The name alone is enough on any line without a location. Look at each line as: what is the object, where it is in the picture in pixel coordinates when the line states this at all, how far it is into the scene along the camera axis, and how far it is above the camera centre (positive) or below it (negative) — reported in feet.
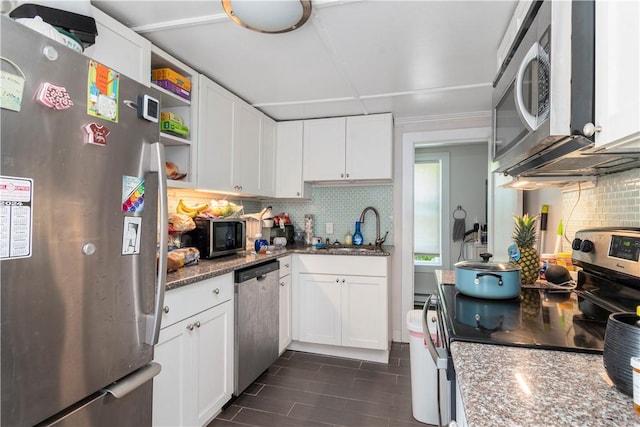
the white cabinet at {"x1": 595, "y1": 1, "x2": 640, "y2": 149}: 2.24 +1.04
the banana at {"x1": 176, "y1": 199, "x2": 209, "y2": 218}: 7.29 +0.06
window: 15.39 +0.32
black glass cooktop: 2.89 -1.11
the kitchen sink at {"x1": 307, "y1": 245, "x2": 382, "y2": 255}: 9.40 -1.10
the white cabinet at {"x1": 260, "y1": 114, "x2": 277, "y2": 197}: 10.02 +1.72
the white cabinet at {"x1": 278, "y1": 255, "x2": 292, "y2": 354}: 8.99 -2.58
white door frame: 10.48 +0.61
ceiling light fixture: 4.63 +2.92
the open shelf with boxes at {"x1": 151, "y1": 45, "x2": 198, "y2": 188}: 6.40 +2.18
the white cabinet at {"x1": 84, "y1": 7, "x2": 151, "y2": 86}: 4.90 +2.59
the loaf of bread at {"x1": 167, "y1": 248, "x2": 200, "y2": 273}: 5.85 -0.86
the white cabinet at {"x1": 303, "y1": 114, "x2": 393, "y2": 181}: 10.02 +2.04
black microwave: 7.36 -0.57
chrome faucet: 10.87 -0.29
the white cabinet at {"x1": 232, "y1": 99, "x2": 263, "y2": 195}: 8.56 +1.78
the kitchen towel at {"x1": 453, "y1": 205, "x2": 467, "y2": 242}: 14.90 -0.45
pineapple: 5.43 -0.60
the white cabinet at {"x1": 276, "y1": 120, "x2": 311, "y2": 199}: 10.83 +1.71
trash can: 6.28 -3.19
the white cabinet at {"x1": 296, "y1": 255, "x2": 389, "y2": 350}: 9.20 -2.51
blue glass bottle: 10.97 -0.79
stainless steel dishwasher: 6.89 -2.50
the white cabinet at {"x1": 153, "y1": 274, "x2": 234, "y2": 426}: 5.00 -2.45
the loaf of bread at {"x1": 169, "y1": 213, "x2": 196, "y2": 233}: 6.68 -0.23
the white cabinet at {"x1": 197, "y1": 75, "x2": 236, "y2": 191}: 7.23 +1.77
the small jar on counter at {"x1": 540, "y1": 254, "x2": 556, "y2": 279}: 5.72 -0.82
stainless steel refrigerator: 2.76 -0.25
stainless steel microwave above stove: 2.72 +1.23
